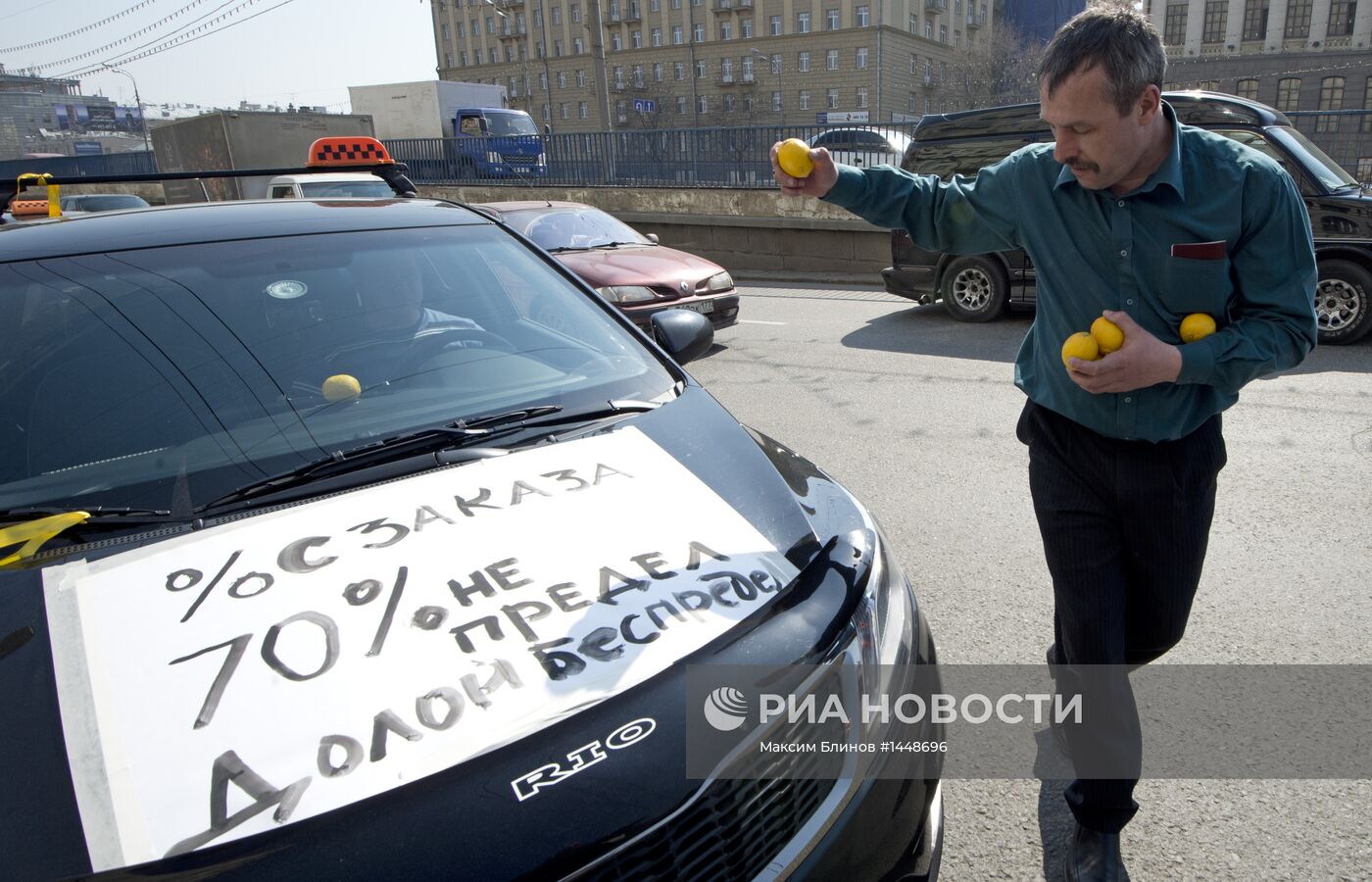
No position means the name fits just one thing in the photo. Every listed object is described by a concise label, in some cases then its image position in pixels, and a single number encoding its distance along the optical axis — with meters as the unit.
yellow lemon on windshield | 2.28
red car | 8.17
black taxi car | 1.24
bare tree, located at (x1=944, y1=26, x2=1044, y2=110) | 50.47
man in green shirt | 1.80
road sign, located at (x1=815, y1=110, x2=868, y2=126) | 53.42
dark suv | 7.30
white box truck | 30.08
